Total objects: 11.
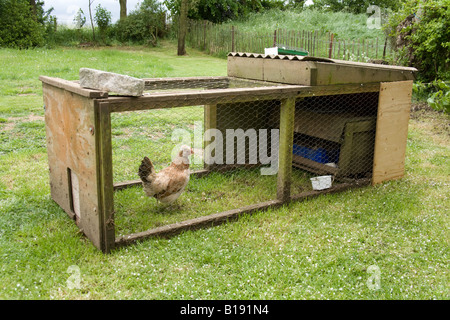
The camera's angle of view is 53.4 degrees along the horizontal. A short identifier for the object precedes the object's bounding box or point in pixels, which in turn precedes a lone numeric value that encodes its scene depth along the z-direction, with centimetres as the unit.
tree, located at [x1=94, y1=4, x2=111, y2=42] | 2016
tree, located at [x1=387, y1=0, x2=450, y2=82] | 801
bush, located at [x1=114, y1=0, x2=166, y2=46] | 2039
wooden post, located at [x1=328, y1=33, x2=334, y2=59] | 1362
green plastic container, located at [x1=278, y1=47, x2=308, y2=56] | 511
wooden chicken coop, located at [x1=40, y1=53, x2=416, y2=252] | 323
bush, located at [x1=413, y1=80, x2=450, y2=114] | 496
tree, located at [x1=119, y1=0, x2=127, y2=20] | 2126
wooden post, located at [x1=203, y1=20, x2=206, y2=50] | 1978
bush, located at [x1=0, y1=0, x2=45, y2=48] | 1642
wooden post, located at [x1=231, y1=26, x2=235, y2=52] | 1738
